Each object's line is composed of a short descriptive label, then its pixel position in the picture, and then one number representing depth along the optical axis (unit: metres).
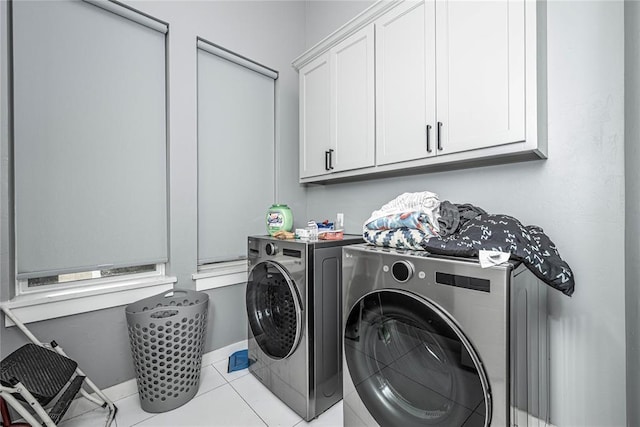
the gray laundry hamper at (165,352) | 1.42
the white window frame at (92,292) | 1.33
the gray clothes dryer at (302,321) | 1.41
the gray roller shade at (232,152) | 1.99
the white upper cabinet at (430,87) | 1.14
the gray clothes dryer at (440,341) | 0.80
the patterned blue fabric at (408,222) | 1.14
